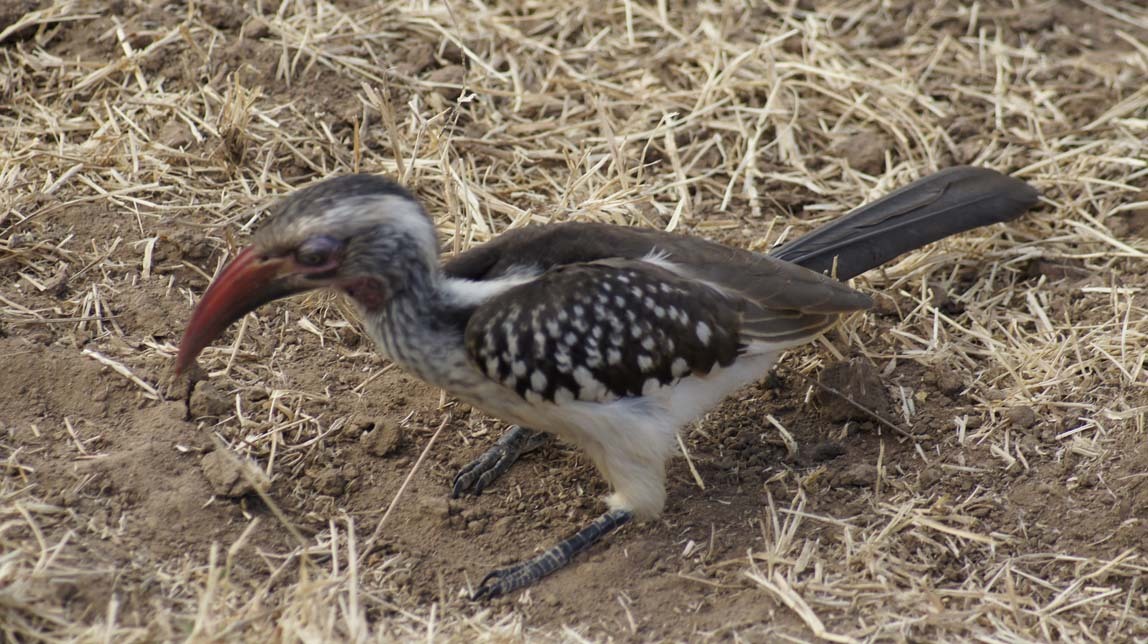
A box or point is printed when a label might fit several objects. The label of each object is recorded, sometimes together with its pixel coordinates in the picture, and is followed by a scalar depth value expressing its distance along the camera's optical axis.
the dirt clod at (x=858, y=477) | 8.73
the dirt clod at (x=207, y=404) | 8.68
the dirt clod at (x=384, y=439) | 8.72
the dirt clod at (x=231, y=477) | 8.02
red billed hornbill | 7.67
